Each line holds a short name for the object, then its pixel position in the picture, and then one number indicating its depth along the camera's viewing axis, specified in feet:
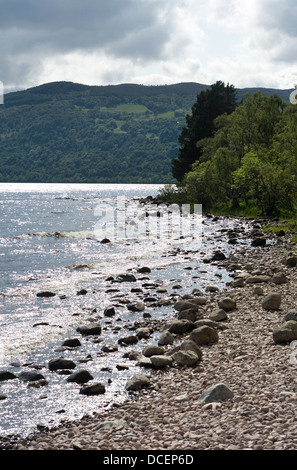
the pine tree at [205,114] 263.08
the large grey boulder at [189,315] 52.44
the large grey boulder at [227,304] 55.98
